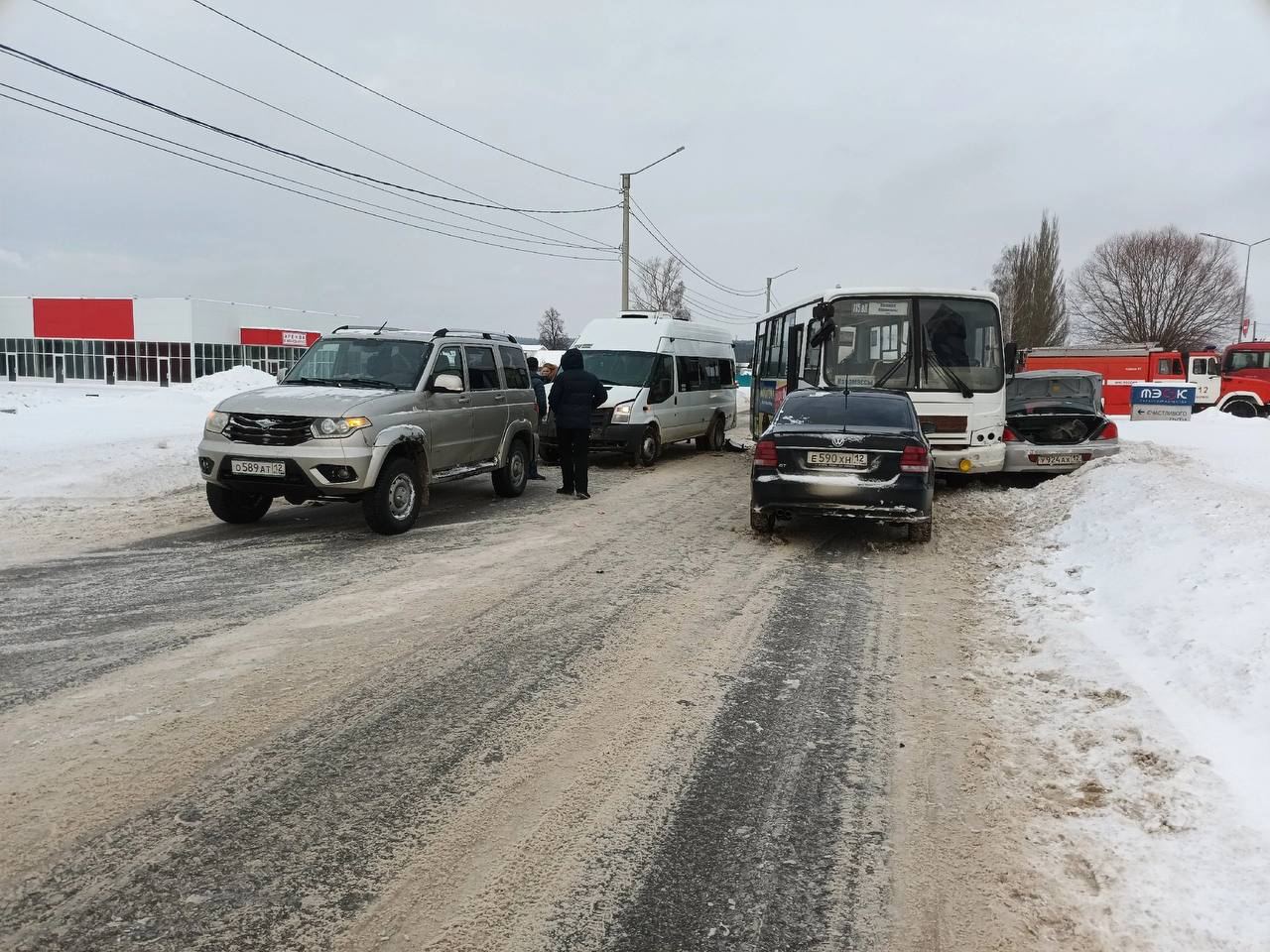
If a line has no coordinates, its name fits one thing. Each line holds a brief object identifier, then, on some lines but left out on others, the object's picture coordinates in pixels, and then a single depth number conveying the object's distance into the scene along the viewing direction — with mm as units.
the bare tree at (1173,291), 59156
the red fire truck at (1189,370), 30188
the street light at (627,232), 29375
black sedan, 8203
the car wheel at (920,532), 8500
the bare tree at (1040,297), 61344
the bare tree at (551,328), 101369
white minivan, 14617
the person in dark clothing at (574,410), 11102
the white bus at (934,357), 11578
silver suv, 7914
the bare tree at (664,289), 58594
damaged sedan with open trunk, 12023
